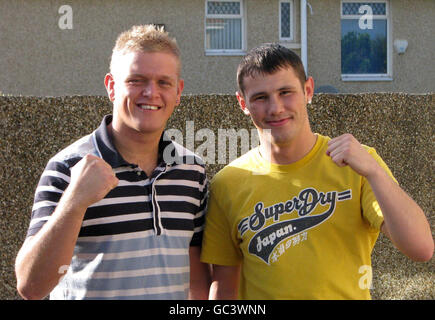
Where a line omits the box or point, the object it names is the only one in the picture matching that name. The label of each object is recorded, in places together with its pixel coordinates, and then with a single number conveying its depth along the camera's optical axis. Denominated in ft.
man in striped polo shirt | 7.49
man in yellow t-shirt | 7.13
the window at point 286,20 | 38.19
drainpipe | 36.94
